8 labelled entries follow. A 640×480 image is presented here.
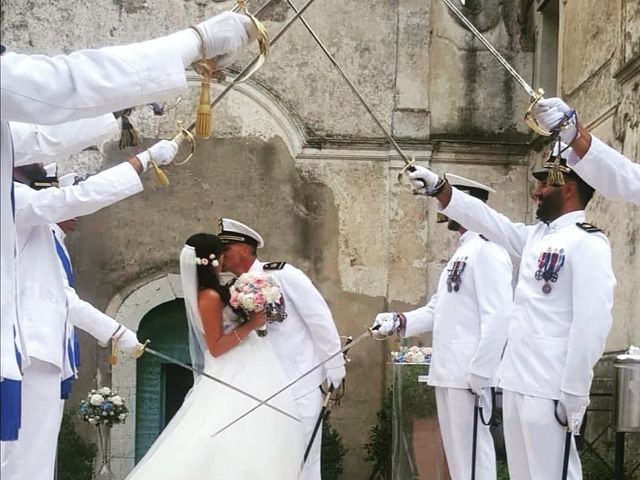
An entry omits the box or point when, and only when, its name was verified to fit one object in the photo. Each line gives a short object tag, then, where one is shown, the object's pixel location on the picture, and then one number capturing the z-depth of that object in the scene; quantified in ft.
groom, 22.86
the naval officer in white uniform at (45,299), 15.24
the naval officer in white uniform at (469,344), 19.35
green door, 37.47
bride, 20.17
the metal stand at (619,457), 22.38
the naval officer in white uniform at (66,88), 9.29
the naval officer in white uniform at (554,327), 15.01
